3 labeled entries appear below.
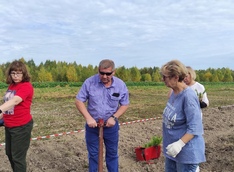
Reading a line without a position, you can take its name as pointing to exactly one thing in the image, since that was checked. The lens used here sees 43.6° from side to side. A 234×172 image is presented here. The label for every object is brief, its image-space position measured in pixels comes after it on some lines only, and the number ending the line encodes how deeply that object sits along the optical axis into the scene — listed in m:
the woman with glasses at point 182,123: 2.48
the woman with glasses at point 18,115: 3.32
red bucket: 4.86
